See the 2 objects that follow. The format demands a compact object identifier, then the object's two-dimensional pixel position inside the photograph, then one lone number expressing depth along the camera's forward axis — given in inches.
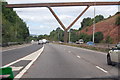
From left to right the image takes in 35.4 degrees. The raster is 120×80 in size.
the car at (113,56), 437.4
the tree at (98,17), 4725.8
